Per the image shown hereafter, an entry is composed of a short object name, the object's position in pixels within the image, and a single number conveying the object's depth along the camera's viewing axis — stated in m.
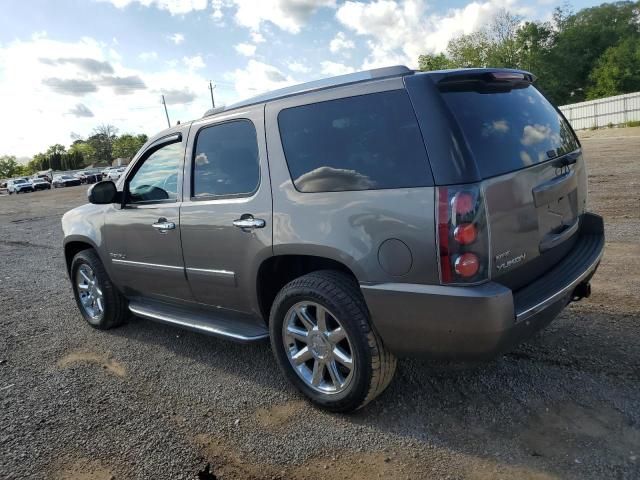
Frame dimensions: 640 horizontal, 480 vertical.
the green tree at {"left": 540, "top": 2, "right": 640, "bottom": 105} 63.94
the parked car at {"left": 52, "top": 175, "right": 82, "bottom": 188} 53.96
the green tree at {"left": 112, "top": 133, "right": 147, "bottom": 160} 104.88
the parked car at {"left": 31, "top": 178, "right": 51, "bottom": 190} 53.09
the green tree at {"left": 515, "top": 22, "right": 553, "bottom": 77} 63.69
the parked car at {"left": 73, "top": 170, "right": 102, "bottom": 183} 56.53
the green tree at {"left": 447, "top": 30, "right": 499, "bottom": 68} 64.56
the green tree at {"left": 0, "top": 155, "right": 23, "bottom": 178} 127.44
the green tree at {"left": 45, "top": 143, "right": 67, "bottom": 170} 103.28
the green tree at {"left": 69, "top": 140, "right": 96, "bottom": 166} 107.18
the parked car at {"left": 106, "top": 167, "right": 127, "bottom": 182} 49.77
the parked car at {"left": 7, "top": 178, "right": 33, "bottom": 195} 51.56
